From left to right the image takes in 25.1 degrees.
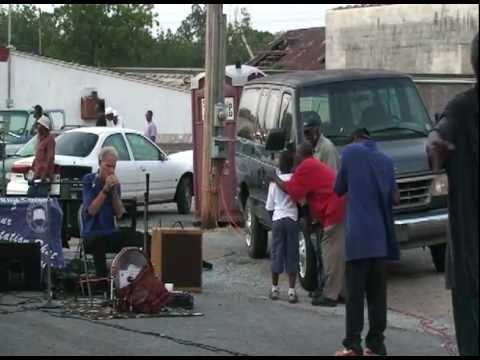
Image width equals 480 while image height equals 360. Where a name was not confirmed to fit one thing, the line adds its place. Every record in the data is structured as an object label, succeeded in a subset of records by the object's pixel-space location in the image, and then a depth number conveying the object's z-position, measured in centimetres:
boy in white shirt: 1129
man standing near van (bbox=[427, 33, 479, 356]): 486
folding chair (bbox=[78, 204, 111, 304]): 1123
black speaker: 1134
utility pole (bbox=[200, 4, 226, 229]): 1697
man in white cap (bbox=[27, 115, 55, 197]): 1468
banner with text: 1131
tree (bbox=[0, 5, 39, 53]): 8625
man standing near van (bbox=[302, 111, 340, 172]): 1144
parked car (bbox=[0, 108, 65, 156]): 2442
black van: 1174
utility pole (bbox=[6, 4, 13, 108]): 4234
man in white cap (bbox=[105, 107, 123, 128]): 2608
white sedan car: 1739
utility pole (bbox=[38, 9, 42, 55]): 7654
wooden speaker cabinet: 1181
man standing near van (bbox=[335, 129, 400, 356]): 813
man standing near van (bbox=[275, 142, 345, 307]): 1076
